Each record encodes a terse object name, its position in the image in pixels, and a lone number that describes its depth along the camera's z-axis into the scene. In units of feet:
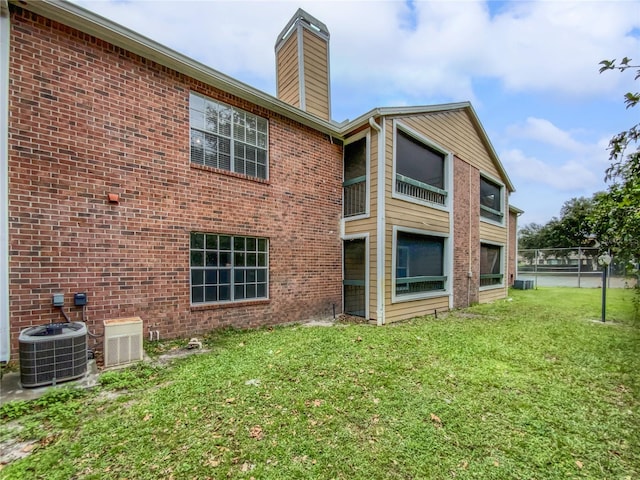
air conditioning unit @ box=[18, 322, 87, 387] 11.41
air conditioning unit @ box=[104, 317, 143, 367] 14.01
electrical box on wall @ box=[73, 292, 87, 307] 14.79
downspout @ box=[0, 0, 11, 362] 13.06
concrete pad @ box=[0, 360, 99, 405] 10.80
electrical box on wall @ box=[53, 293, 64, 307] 14.19
